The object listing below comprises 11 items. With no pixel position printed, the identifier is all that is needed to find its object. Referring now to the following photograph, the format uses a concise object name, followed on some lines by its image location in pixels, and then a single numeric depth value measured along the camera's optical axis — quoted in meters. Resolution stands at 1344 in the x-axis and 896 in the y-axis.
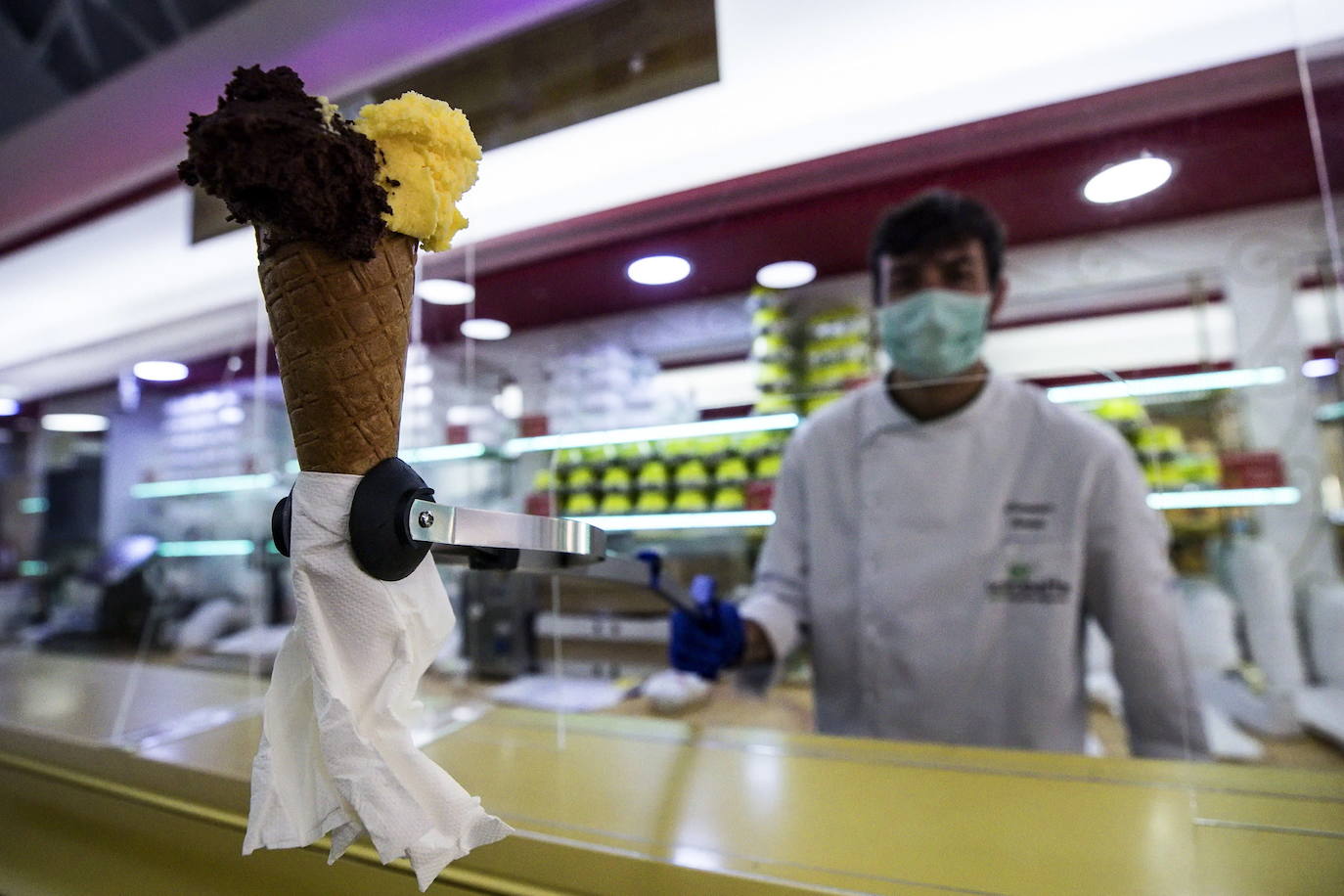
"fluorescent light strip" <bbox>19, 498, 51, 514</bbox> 2.86
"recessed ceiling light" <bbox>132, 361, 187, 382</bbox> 2.13
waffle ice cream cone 0.38
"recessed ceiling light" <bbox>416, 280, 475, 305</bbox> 1.35
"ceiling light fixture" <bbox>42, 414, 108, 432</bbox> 2.68
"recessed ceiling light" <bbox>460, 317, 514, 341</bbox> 1.42
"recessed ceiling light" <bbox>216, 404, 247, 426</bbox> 2.46
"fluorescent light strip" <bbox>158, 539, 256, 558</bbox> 2.53
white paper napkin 0.39
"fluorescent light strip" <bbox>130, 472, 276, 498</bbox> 2.55
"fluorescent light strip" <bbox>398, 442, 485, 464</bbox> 1.45
